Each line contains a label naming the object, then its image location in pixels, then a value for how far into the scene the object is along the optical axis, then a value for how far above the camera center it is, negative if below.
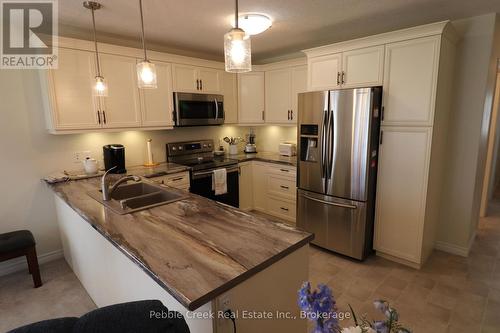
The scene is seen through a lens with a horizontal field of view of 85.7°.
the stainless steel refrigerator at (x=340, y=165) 2.72 -0.43
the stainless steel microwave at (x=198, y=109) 3.55 +0.22
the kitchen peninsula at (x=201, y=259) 1.12 -0.62
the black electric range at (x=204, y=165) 3.54 -0.53
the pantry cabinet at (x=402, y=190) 2.62 -0.67
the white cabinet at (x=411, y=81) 2.45 +0.40
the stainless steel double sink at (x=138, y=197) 1.97 -0.60
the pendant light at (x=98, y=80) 2.22 +0.38
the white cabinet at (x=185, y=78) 3.49 +0.63
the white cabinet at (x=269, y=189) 3.88 -0.96
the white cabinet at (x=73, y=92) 2.65 +0.35
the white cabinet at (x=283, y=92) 3.83 +0.49
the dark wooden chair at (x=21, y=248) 2.38 -1.08
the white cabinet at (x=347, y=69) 2.73 +0.60
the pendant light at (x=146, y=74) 1.88 +0.36
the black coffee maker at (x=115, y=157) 3.11 -0.35
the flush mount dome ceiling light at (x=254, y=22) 2.51 +0.97
